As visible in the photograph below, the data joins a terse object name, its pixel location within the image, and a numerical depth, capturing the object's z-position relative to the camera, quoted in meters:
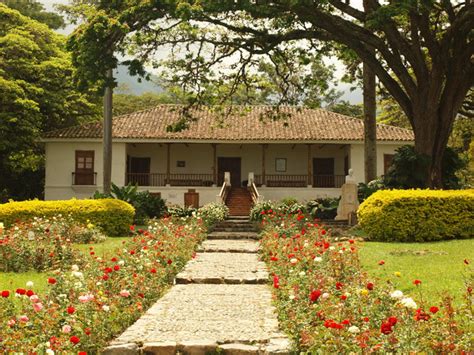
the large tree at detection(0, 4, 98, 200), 26.28
